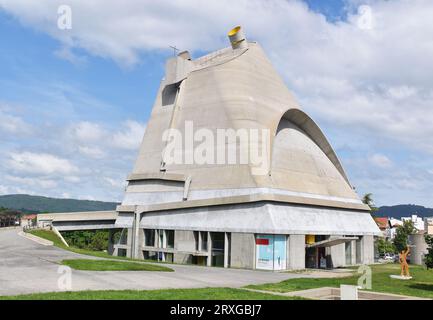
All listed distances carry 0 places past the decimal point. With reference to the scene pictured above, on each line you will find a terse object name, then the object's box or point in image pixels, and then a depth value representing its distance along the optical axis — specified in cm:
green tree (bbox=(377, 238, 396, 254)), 9741
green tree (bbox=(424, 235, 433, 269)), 2720
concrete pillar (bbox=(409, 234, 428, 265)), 5381
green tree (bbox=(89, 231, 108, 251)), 10269
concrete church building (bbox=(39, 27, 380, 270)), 3956
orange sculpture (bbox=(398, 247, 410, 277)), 3259
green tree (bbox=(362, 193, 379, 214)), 7919
